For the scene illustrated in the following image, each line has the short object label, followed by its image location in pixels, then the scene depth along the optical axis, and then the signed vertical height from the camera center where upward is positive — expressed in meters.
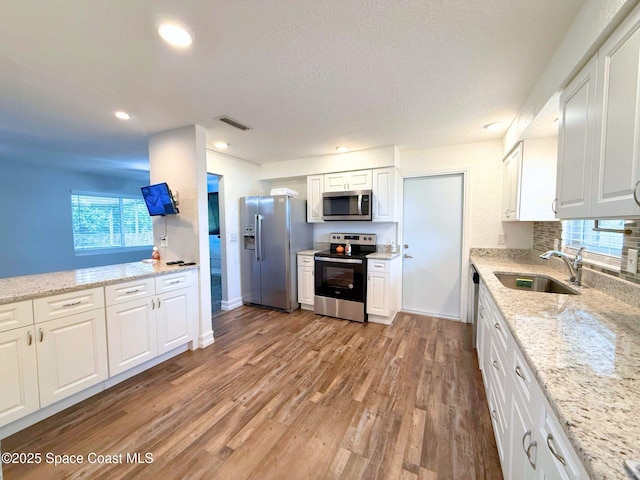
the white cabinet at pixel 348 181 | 3.65 +0.69
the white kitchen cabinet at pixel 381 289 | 3.35 -0.83
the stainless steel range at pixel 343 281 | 3.46 -0.77
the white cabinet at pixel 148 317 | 2.12 -0.85
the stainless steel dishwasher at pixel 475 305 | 2.64 -0.85
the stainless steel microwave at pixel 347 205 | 3.56 +0.32
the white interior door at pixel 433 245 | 3.52 -0.25
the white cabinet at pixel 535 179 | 2.23 +0.44
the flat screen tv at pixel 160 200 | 2.76 +0.30
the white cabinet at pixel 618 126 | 0.91 +0.40
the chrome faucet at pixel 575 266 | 1.83 -0.28
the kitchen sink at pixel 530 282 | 2.08 -0.47
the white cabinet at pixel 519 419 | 0.69 -0.72
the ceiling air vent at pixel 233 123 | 2.55 +1.09
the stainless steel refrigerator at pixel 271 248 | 3.85 -0.33
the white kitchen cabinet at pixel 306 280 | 3.90 -0.83
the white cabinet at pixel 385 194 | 3.51 +0.46
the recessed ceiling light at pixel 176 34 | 1.36 +1.08
